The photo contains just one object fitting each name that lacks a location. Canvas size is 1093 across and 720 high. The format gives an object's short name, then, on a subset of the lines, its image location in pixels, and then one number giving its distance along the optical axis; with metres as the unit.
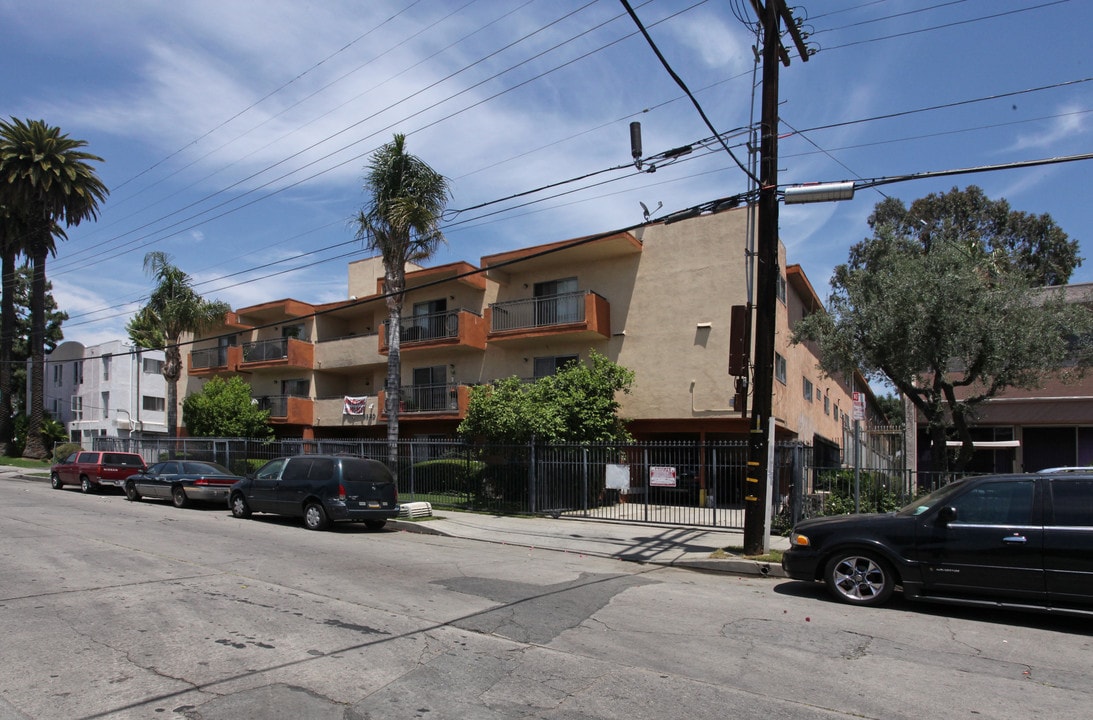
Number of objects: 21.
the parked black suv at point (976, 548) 7.34
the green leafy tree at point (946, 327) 14.88
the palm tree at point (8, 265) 38.03
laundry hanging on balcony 29.81
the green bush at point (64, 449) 36.03
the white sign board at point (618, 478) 16.86
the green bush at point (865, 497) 14.58
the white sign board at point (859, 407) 14.39
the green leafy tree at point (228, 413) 30.62
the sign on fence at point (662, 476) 16.30
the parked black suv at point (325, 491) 14.85
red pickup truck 23.78
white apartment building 49.06
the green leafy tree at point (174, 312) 31.72
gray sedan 19.36
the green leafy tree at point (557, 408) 19.56
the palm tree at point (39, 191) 37.09
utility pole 11.53
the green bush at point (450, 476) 19.70
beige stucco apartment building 21.70
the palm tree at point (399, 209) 19.20
